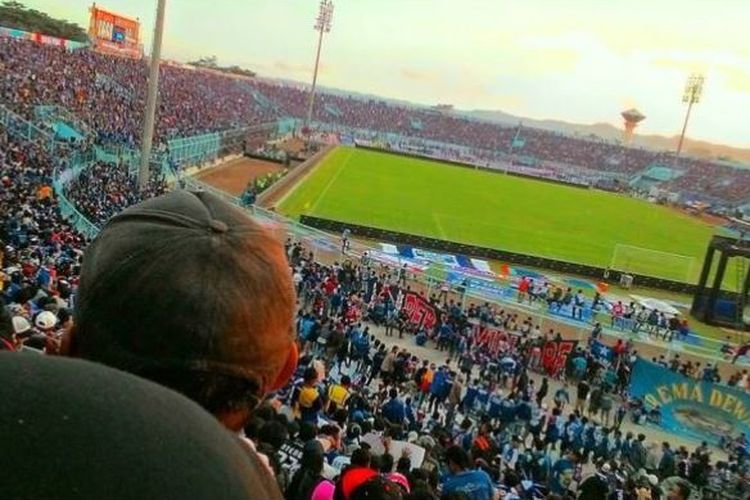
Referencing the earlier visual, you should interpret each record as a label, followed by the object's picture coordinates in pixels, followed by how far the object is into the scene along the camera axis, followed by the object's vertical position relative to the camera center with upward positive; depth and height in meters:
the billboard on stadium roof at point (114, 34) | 73.56 +3.58
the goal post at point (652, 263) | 36.59 -5.37
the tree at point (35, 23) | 65.31 +2.90
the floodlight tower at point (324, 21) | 67.38 +7.43
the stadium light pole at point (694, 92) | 77.81 +7.70
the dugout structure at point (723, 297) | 27.16 -4.91
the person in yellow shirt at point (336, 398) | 9.27 -3.71
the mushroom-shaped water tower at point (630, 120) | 181.38 +8.68
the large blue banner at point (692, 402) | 14.60 -4.75
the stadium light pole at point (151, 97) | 25.12 -0.79
